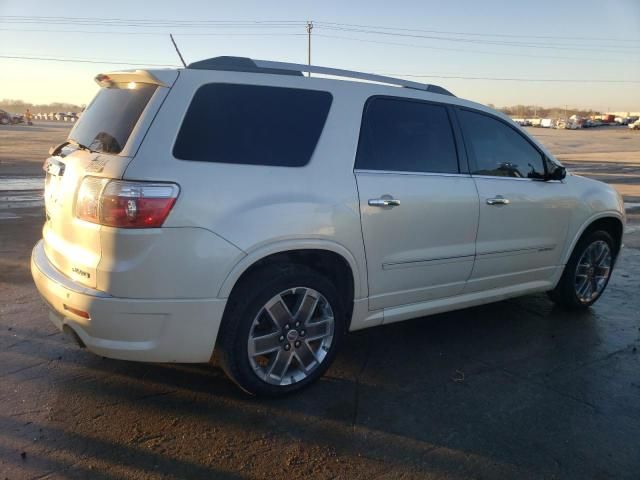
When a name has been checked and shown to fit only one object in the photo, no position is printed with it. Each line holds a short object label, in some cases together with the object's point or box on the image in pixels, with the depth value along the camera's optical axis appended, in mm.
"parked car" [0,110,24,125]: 56031
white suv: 2695
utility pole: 51625
